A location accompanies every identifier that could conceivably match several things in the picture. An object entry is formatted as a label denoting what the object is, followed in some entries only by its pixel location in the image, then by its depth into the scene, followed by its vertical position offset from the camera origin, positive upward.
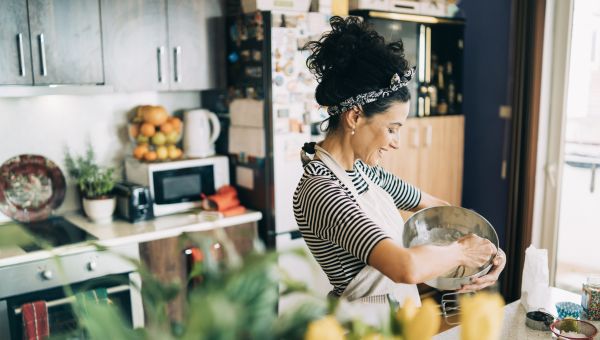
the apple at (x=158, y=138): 3.08 -0.29
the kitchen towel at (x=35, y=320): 2.33 -0.96
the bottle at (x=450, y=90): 3.75 -0.06
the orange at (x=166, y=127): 3.11 -0.24
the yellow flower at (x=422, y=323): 0.55 -0.23
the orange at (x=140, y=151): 3.07 -0.36
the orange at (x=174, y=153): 3.14 -0.38
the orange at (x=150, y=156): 3.05 -0.39
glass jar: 1.64 -0.63
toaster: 2.88 -0.60
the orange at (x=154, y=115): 3.07 -0.17
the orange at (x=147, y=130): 3.06 -0.25
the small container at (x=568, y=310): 1.66 -0.67
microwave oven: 3.00 -0.52
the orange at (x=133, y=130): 3.14 -0.26
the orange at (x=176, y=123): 3.16 -0.22
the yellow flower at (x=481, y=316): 0.52 -0.22
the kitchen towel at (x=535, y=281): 1.72 -0.61
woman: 1.38 -0.27
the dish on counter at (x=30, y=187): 2.83 -0.52
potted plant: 2.88 -0.52
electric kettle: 3.18 -0.27
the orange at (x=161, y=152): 3.08 -0.37
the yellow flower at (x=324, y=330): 0.49 -0.22
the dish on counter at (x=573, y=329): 1.47 -0.65
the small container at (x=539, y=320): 1.59 -0.67
